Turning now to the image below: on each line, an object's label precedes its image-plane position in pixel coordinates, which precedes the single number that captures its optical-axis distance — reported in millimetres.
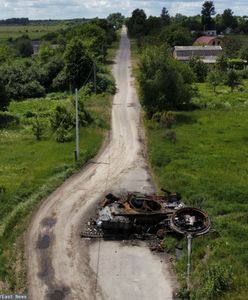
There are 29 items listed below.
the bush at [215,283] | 17562
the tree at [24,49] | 112312
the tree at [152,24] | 123288
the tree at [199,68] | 70312
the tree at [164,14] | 174725
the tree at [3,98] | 46062
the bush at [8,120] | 44031
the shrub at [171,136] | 36653
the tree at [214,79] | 62278
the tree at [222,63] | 74675
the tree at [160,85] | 43531
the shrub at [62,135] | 37125
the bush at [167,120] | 40531
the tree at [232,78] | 62472
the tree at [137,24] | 126875
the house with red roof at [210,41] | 106062
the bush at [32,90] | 62625
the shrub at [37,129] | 38906
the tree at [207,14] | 142875
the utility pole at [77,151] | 32688
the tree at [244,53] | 86631
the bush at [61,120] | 39250
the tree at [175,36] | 96938
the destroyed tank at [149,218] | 22359
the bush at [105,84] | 56750
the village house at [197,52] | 87256
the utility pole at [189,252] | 19081
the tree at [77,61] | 58844
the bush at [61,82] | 62312
